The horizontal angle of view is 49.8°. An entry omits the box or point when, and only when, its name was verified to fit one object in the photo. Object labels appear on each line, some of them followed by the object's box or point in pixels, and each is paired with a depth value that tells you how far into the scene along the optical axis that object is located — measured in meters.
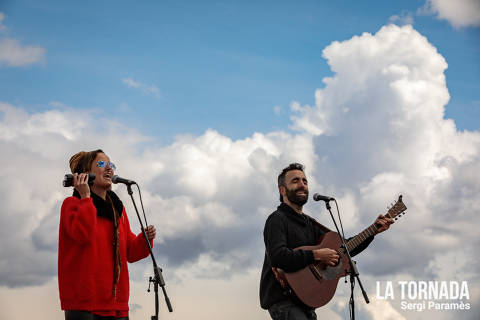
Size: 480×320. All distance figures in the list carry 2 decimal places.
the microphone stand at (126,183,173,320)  4.34
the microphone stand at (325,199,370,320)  5.63
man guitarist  5.62
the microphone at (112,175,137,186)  4.87
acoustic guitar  5.70
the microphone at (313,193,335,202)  6.06
